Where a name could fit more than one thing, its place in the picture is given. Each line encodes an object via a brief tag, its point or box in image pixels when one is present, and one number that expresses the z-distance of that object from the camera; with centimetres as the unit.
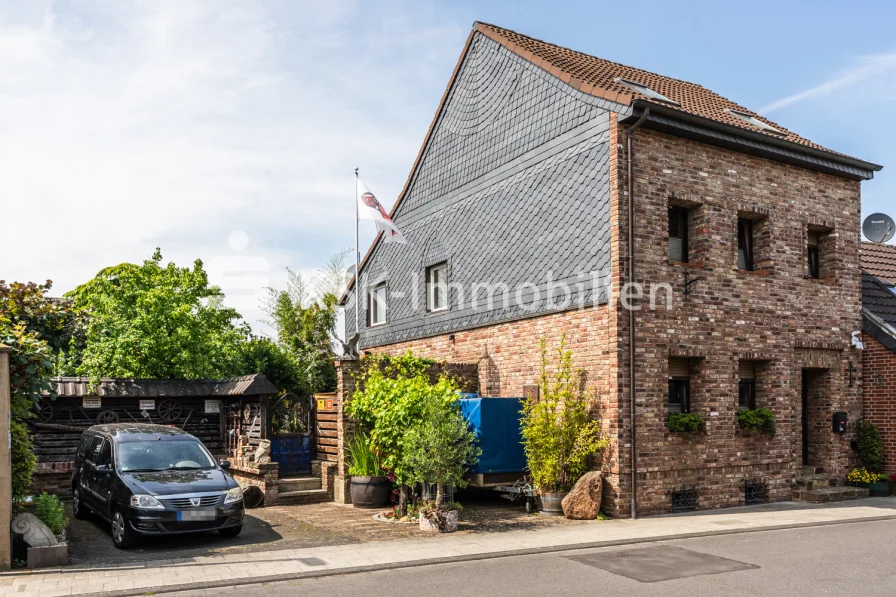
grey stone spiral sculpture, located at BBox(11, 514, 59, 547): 959
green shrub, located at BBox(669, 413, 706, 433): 1409
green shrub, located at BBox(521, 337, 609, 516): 1362
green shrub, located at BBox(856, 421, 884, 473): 1672
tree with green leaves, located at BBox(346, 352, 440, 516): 1298
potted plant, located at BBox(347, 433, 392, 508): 1435
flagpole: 2136
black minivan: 1074
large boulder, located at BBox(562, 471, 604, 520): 1330
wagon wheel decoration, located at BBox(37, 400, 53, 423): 1560
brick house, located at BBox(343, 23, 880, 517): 1402
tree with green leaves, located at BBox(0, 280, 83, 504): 1000
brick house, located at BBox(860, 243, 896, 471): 1684
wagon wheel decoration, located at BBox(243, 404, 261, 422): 1596
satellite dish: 2092
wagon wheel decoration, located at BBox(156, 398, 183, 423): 1673
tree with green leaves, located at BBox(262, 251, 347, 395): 3071
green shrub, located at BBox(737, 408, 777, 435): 1505
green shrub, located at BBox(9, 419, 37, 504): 999
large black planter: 1434
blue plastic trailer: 1412
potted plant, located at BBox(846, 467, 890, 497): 1655
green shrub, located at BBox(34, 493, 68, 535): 1017
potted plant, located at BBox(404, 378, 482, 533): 1202
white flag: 1977
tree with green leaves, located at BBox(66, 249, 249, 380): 1844
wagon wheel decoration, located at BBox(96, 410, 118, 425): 1614
